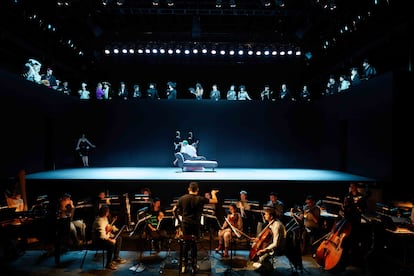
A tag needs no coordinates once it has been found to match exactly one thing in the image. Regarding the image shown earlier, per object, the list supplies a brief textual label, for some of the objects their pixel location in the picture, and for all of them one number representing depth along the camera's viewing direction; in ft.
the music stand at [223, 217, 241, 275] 17.85
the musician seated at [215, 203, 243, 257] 20.49
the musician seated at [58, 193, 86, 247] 20.31
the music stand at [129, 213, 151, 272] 18.37
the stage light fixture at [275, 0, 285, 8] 37.47
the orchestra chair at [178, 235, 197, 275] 17.04
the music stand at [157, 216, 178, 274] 19.92
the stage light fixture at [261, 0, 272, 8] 36.83
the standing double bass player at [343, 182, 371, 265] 15.88
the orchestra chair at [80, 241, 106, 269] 18.37
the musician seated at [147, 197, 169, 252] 20.35
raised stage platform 27.76
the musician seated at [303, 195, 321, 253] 20.17
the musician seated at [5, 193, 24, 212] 20.88
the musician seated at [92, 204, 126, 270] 18.22
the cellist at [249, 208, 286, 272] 17.03
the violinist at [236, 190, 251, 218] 22.26
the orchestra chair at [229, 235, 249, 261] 20.06
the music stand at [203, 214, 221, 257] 23.95
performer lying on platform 37.24
